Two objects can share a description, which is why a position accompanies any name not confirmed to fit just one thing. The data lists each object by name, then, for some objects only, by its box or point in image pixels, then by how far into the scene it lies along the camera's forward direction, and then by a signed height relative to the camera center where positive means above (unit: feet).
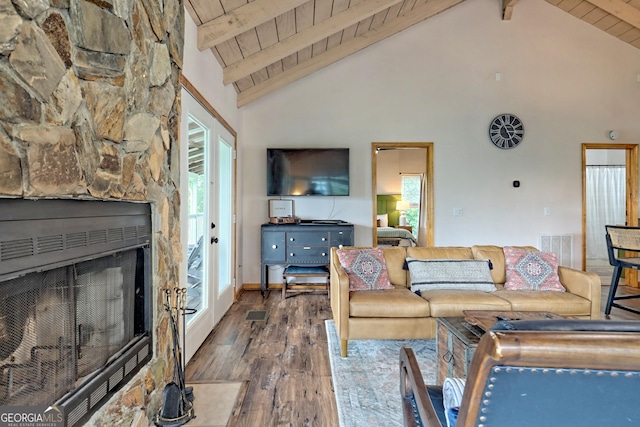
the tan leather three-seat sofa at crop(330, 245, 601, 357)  8.75 -2.43
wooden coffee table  5.80 -2.19
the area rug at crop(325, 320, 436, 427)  6.27 -3.73
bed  21.77 -1.59
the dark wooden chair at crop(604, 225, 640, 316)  11.29 -1.20
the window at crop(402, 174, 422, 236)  29.07 +1.97
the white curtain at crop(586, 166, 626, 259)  23.21 +0.91
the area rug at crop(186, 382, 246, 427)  6.13 -3.74
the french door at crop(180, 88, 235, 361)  8.47 -0.13
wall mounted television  15.61 +2.01
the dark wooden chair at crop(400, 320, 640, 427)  2.23 -1.17
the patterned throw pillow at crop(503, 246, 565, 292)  10.05 -1.79
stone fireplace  3.20 +0.72
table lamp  28.14 +0.47
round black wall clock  16.25 +3.96
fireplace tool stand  5.41 -3.05
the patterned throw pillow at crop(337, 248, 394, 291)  9.94 -1.67
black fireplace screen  3.40 -1.35
